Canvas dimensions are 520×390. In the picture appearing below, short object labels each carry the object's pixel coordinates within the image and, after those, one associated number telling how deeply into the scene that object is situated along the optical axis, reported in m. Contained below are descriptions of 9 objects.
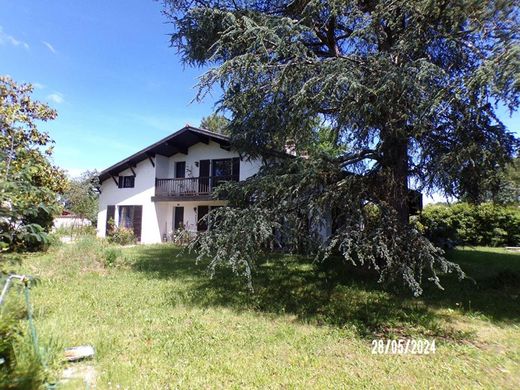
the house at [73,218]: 33.17
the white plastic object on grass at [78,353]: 4.24
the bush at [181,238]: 19.11
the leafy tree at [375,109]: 5.70
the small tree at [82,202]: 35.47
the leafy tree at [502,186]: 7.01
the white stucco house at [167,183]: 20.42
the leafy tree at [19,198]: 3.61
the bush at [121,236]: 21.22
